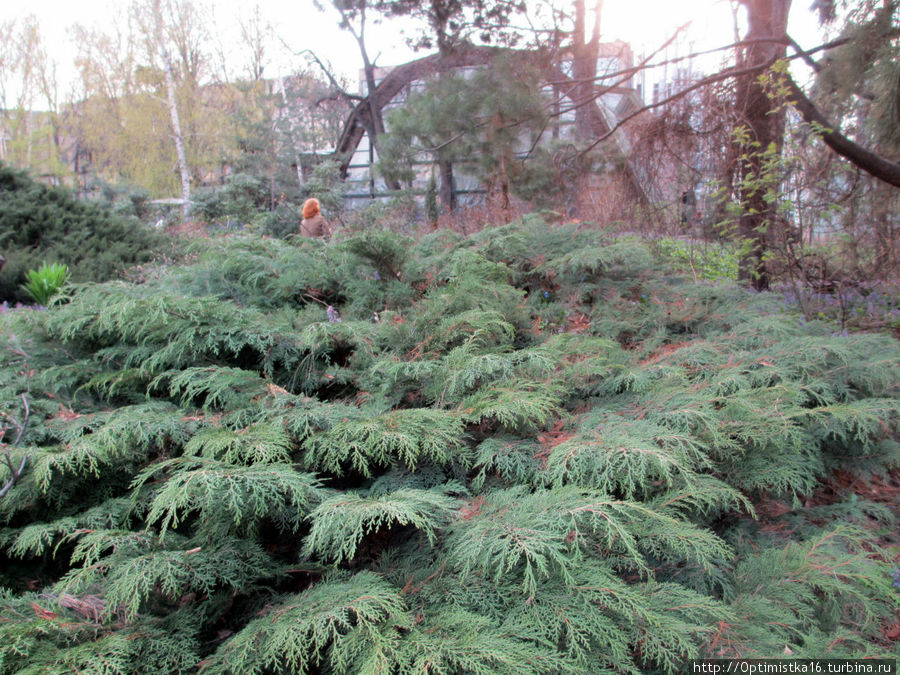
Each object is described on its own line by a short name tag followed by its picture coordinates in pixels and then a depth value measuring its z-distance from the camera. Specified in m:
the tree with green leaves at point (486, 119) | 5.77
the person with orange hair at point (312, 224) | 6.46
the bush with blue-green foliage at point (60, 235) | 7.14
